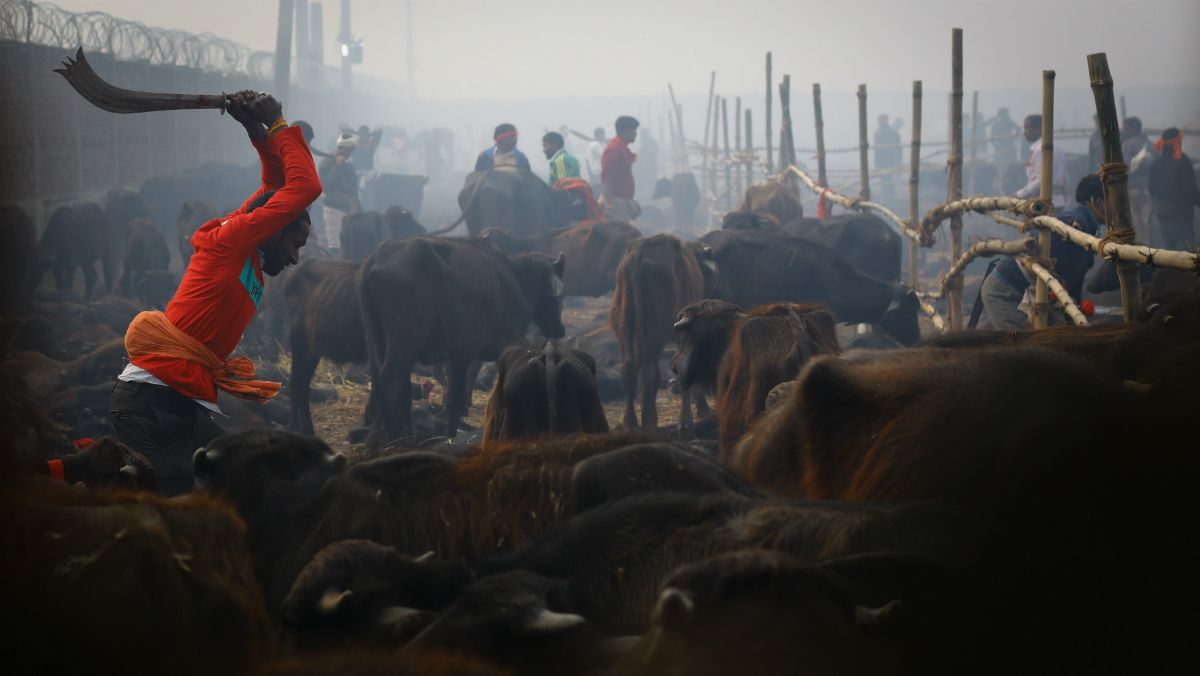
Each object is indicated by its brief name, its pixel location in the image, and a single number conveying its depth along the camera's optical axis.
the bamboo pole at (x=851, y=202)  11.27
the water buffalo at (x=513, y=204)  15.88
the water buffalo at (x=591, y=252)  13.37
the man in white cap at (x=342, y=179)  17.50
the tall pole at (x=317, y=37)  42.19
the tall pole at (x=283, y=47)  25.09
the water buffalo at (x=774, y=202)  16.70
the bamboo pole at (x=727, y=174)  27.08
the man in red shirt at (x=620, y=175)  18.44
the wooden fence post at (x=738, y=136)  26.81
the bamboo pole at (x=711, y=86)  33.84
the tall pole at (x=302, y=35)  37.94
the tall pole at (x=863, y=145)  14.48
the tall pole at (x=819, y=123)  16.88
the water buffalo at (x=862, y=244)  12.30
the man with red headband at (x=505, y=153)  16.97
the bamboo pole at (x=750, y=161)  25.17
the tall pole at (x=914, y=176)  11.73
